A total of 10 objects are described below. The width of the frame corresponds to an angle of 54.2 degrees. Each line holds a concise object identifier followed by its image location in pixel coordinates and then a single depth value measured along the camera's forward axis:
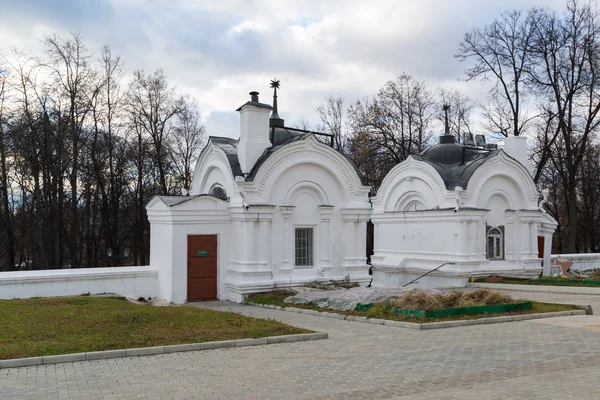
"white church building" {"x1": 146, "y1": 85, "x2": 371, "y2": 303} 17.78
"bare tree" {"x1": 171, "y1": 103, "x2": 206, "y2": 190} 35.19
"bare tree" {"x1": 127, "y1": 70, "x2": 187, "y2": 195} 32.12
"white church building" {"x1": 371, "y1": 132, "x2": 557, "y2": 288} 23.30
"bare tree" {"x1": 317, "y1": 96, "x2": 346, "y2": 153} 42.75
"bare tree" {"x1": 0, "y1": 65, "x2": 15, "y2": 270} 27.61
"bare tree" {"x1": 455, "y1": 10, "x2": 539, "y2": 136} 32.72
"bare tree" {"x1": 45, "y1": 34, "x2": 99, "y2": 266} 27.73
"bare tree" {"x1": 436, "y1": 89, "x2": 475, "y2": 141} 40.09
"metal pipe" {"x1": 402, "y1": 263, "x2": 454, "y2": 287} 23.18
